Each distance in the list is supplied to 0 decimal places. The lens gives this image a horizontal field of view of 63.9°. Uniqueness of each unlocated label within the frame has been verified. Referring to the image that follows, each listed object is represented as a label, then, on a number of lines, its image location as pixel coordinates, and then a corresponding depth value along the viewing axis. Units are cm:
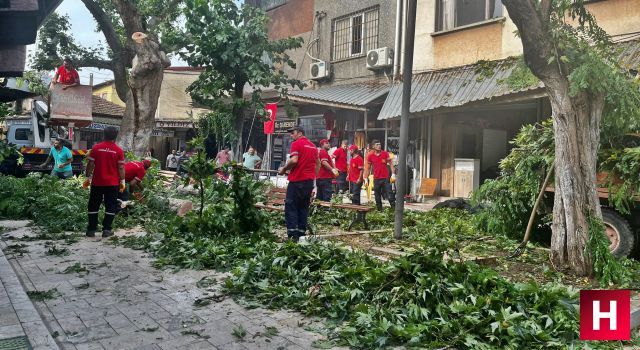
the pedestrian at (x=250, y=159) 1777
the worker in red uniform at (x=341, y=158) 1508
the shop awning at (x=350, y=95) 1598
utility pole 825
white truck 2092
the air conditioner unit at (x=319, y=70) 1942
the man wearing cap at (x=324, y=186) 1242
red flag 1823
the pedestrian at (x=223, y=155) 1748
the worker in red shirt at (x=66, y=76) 1168
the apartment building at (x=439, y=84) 1295
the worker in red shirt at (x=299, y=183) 800
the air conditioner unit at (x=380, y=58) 1664
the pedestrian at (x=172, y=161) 2967
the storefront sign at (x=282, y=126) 2112
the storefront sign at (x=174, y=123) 3098
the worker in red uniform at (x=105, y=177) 846
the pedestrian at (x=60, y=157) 1462
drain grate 369
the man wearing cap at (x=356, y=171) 1307
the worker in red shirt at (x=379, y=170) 1276
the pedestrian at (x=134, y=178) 1058
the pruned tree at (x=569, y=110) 603
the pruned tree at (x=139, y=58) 1363
